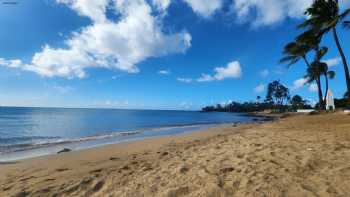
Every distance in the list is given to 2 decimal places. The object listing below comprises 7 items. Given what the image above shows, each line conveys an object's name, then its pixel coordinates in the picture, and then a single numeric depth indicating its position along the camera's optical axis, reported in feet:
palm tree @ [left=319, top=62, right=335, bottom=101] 94.07
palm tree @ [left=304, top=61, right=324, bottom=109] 87.10
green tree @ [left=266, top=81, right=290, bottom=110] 279.08
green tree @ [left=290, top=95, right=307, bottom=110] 270.26
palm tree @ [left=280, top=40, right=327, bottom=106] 86.94
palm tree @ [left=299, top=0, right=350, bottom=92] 49.78
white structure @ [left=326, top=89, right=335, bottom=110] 99.96
